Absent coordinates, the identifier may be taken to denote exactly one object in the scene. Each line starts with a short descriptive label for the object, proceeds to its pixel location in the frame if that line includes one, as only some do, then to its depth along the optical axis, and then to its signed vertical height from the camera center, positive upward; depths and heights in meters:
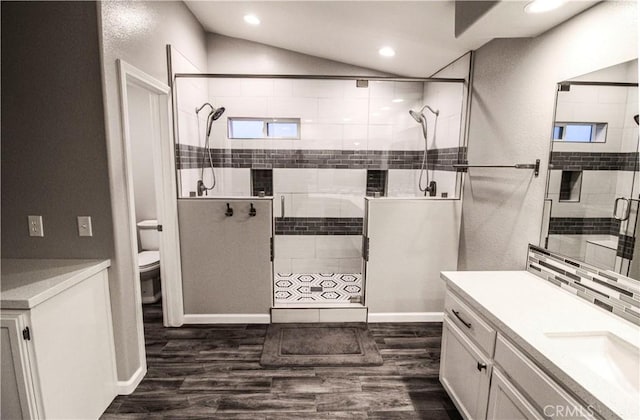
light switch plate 1.87 -0.35
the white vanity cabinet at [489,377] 1.16 -0.90
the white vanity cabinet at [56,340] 1.40 -0.84
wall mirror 1.45 -0.02
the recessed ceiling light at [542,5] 1.53 +0.78
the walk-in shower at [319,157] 3.35 +0.11
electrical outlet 1.85 -0.35
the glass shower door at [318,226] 3.78 -0.69
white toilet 3.25 -0.96
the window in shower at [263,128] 3.67 +0.44
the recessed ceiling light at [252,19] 3.04 +1.39
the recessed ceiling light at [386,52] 3.11 +1.12
